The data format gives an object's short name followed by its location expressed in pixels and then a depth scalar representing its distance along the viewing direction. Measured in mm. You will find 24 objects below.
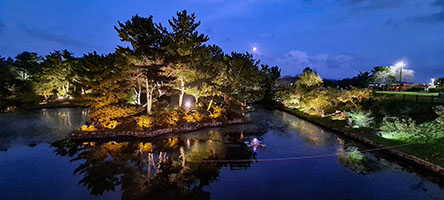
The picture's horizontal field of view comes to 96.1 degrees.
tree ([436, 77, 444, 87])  25178
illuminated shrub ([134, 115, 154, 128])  15897
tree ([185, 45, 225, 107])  19430
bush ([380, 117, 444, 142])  12617
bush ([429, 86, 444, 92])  22766
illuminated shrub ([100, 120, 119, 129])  15578
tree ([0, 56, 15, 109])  30688
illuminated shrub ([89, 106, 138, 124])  15641
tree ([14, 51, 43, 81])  37856
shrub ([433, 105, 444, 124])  12689
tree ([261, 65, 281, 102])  37388
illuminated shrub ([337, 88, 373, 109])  20625
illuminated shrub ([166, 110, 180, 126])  16984
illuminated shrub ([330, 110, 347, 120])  19897
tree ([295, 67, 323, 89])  28844
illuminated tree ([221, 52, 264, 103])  22281
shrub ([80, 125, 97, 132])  15038
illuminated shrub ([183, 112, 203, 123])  18188
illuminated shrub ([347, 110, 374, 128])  16859
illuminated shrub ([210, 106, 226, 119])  20486
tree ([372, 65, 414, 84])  41156
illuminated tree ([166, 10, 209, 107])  17656
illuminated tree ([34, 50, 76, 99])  34062
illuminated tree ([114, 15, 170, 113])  16319
